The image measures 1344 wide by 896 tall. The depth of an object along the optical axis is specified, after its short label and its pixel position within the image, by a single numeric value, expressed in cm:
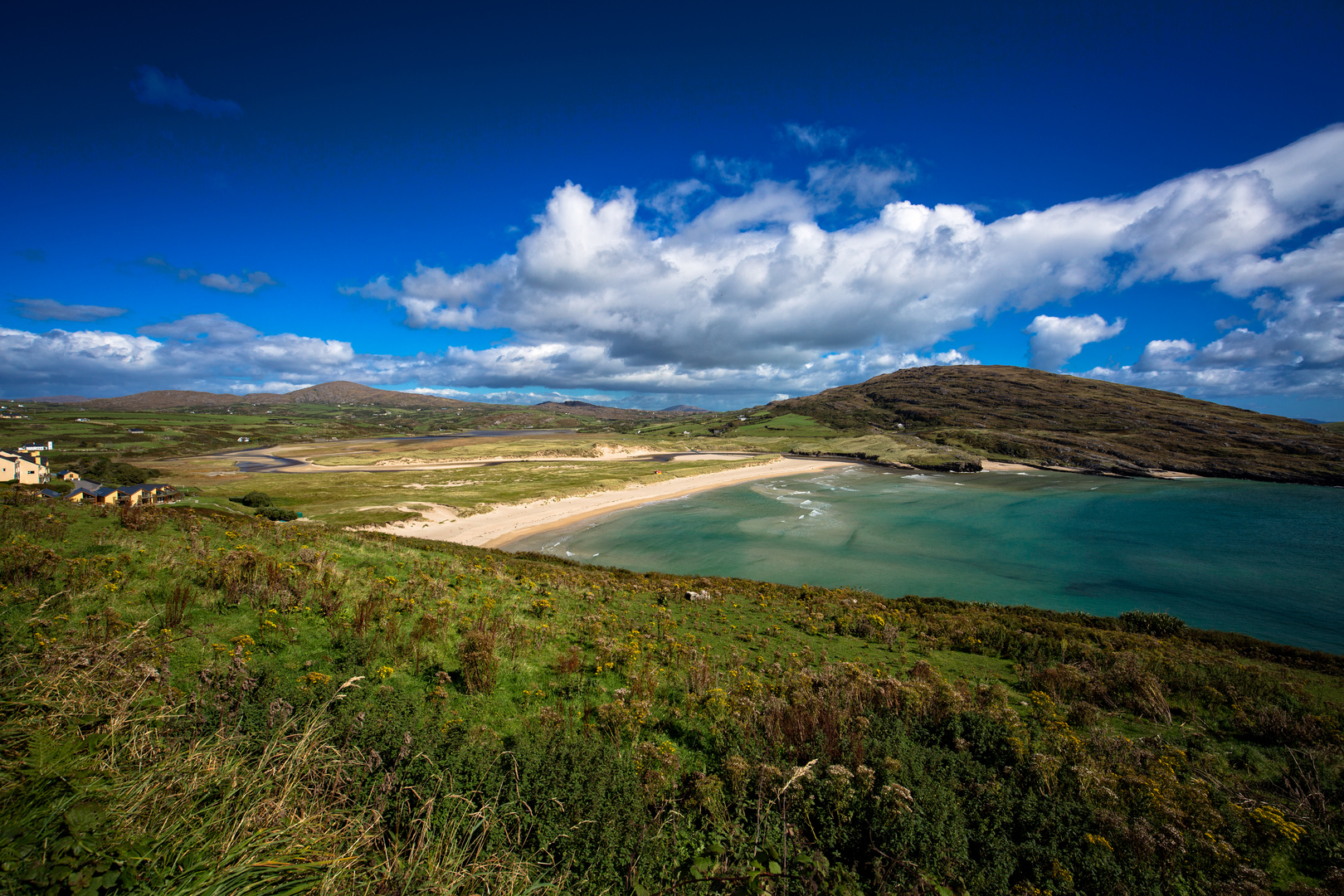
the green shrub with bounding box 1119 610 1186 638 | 1588
